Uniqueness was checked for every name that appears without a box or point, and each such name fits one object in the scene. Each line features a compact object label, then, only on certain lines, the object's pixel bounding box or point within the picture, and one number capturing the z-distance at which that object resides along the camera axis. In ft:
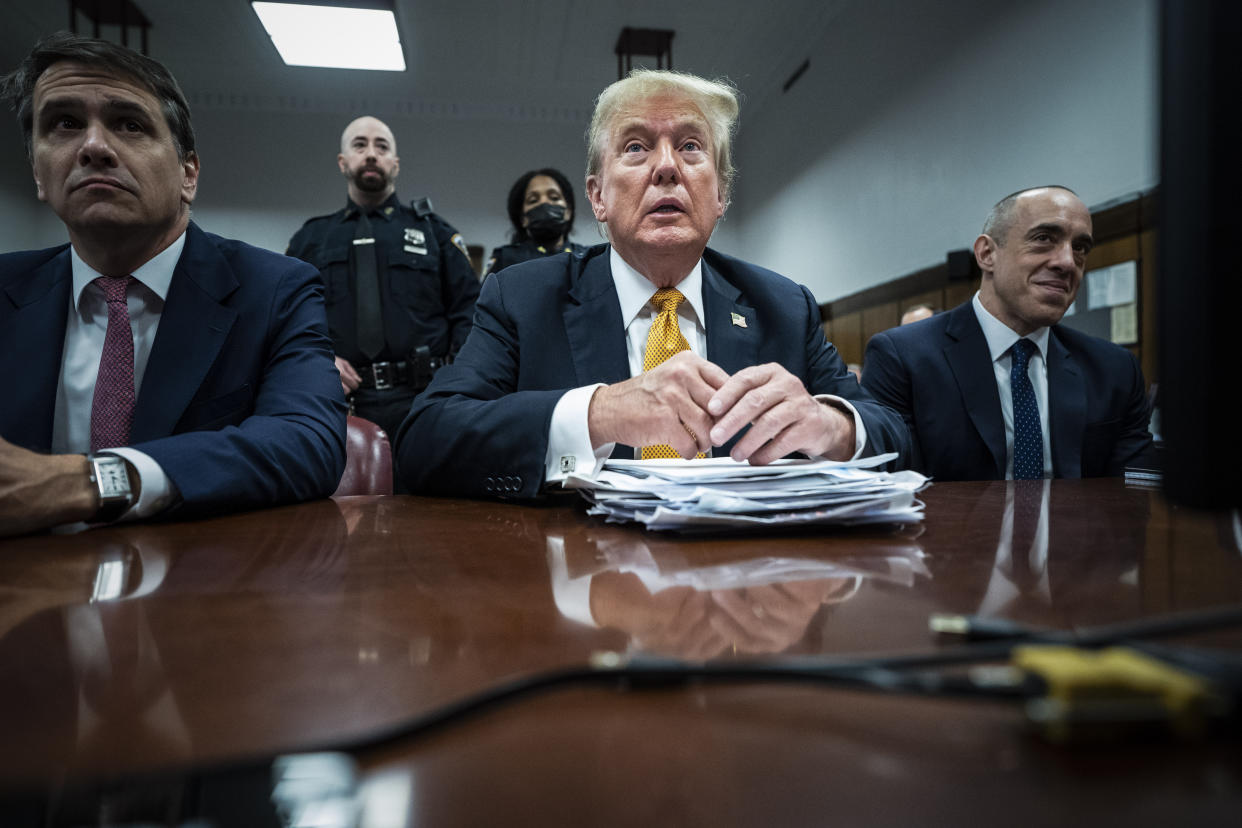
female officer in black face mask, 11.42
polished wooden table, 0.73
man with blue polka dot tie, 6.22
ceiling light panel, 17.61
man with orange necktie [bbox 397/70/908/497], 3.24
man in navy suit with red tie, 3.76
